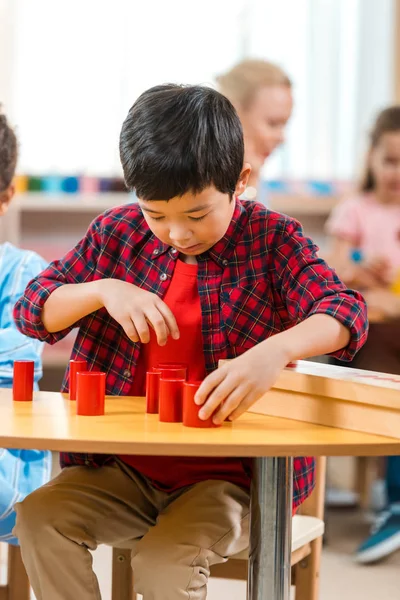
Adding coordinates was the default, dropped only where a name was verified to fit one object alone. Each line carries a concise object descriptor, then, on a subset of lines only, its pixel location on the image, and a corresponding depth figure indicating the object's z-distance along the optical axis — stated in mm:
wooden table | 1875
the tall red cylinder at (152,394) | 2071
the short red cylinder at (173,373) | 2090
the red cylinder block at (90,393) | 2041
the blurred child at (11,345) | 2371
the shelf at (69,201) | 4996
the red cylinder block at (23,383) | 2127
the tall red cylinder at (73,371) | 2156
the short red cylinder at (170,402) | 2008
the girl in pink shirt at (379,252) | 3591
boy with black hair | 2105
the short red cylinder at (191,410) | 1974
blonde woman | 3294
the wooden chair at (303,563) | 2361
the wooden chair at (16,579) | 2471
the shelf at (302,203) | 5352
